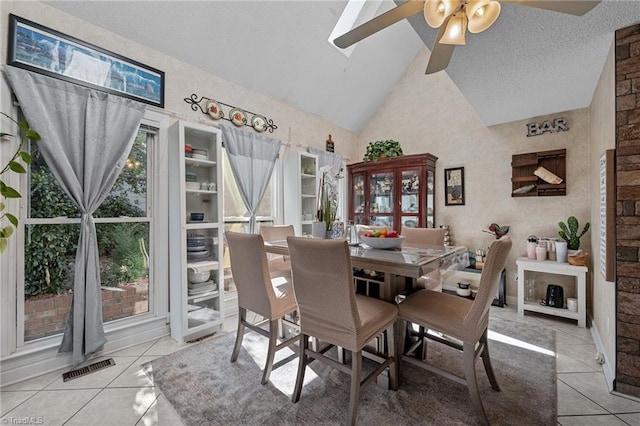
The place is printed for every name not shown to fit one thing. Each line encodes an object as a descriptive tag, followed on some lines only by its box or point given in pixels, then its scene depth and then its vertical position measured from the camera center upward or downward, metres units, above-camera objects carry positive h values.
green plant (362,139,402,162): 3.82 +0.91
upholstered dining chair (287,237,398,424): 1.35 -0.55
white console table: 2.62 -0.74
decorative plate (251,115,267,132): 3.23 +1.11
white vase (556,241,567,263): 2.84 -0.42
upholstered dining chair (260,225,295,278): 2.54 -0.27
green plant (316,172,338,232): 2.07 +0.08
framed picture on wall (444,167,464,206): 3.75 +0.36
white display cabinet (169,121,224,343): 2.38 -0.18
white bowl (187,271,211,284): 2.48 -0.61
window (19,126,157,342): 1.94 -0.25
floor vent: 1.86 -1.14
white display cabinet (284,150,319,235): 3.60 +0.37
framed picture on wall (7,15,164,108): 1.80 +1.16
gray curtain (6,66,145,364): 1.85 +0.45
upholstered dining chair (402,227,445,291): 2.26 -0.26
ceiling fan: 1.25 +1.06
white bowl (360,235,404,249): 1.85 -0.21
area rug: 1.47 -1.14
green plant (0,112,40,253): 1.57 +0.16
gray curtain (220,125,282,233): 3.00 +0.62
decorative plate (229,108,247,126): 3.03 +1.11
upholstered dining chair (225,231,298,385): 1.75 -0.55
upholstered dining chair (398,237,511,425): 1.39 -0.61
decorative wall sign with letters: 3.05 +1.00
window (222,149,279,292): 3.15 +0.02
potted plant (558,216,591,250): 2.84 -0.23
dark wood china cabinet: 3.76 +0.31
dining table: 1.37 -0.27
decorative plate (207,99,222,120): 2.81 +1.11
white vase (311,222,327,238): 2.11 -0.14
